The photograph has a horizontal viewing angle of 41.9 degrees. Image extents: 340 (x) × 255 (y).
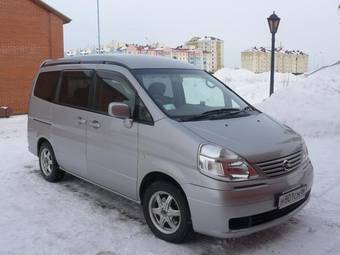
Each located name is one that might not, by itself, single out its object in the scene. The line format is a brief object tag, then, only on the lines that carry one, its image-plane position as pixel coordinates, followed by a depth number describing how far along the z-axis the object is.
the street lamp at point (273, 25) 13.45
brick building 17.95
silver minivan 4.06
